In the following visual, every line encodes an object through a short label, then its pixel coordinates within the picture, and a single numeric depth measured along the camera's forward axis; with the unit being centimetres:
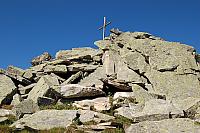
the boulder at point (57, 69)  4103
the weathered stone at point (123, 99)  3231
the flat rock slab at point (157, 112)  2531
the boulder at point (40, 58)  4906
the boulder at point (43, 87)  3497
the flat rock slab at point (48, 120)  2536
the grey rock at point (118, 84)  3612
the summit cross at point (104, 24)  5059
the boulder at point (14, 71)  4249
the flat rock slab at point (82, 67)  4084
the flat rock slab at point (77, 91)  3481
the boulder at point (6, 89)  3641
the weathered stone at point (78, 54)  4458
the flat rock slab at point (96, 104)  3203
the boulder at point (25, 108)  2980
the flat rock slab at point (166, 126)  2228
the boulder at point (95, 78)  3750
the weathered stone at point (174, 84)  3448
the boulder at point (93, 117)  2662
